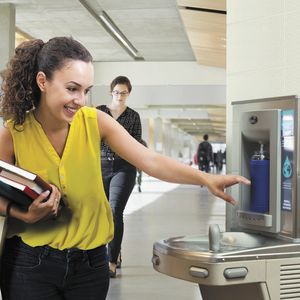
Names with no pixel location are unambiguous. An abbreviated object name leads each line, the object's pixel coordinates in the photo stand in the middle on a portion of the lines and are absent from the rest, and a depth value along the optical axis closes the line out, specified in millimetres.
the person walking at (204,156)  18297
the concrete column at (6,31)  9938
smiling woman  1578
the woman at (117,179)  4484
